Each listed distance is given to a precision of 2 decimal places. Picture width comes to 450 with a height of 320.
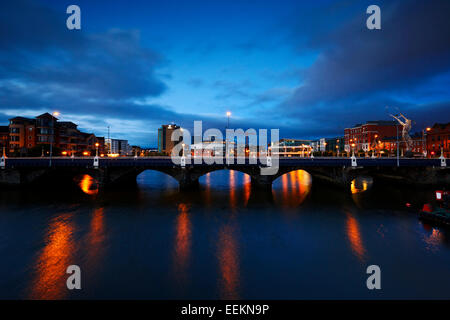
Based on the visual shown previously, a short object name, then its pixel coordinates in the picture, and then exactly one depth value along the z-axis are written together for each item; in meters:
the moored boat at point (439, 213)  21.50
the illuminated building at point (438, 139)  87.62
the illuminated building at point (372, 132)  123.78
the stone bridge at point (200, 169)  40.19
